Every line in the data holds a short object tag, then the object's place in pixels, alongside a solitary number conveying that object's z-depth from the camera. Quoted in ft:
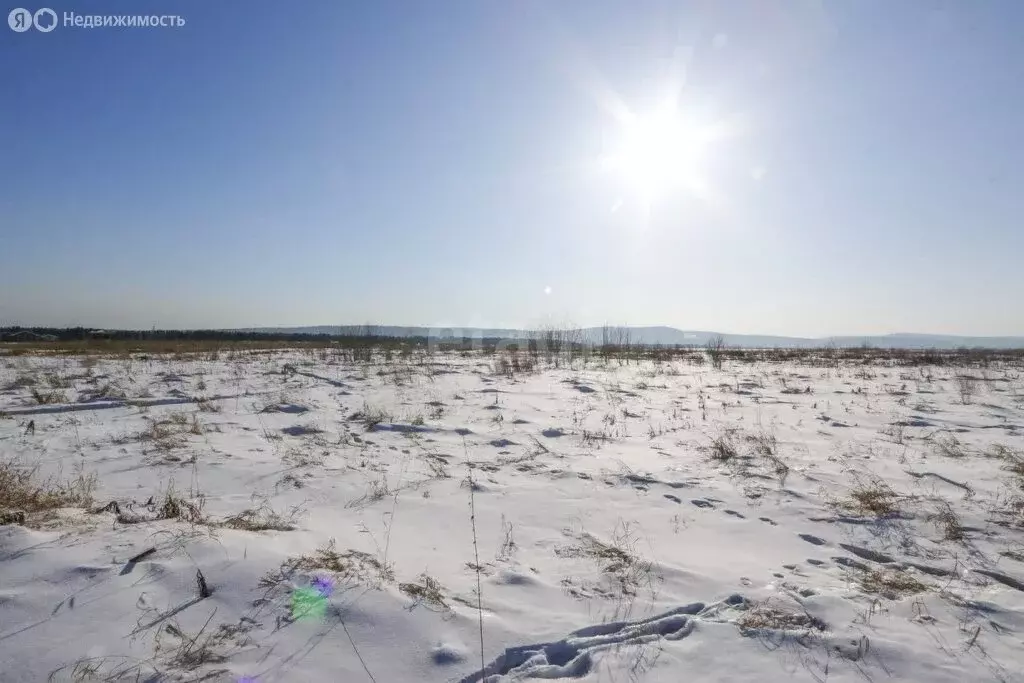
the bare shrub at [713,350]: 56.99
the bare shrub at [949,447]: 16.90
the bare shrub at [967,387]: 28.75
